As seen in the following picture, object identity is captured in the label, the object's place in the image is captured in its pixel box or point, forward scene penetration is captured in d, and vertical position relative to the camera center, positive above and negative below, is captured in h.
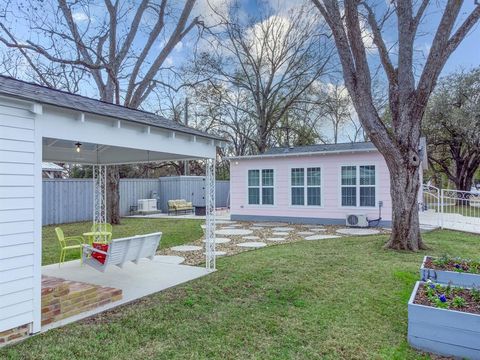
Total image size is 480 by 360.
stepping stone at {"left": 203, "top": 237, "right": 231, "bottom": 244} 9.89 -1.58
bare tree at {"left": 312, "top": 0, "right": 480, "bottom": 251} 8.09 +2.02
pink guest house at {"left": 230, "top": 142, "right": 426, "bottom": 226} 12.88 +0.07
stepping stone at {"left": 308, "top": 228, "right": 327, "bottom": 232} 12.52 -1.54
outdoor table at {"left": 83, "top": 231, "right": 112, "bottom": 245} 7.64 -1.09
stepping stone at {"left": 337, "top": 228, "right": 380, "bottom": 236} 11.35 -1.53
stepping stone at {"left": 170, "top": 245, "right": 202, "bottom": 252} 8.79 -1.58
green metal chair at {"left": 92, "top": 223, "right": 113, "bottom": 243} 8.27 -1.07
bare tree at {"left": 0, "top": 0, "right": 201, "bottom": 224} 12.48 +5.60
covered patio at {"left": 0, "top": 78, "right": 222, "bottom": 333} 3.53 +0.49
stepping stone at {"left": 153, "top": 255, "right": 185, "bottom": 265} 7.30 -1.58
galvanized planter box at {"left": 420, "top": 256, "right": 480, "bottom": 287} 4.67 -1.26
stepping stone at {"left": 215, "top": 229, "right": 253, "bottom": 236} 11.52 -1.56
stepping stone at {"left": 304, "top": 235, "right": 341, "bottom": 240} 10.41 -1.55
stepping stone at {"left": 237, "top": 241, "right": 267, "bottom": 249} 9.16 -1.57
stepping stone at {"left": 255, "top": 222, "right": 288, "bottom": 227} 14.04 -1.52
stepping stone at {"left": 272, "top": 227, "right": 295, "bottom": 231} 12.52 -1.54
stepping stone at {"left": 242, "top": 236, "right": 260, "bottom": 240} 10.73 -1.56
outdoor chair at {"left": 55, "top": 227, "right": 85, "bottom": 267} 6.50 -1.06
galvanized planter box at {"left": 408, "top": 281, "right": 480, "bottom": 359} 3.17 -1.39
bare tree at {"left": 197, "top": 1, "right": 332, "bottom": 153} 21.61 +8.17
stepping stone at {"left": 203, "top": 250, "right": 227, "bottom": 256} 8.16 -1.59
